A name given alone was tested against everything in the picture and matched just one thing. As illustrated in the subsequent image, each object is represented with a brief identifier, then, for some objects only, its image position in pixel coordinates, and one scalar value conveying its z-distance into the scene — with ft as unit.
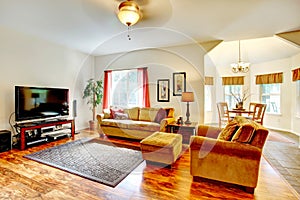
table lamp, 13.73
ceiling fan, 8.15
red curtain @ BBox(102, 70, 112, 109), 19.57
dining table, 15.65
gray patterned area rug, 8.28
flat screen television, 12.14
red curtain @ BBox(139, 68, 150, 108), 17.17
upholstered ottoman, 8.93
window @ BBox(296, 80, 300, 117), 16.45
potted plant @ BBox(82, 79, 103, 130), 18.19
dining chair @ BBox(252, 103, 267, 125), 14.93
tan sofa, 13.56
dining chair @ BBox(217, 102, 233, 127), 17.38
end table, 13.03
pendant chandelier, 16.93
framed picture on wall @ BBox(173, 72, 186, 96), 15.72
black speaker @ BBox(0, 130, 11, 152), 11.26
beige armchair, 6.72
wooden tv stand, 11.70
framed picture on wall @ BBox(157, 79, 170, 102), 16.43
